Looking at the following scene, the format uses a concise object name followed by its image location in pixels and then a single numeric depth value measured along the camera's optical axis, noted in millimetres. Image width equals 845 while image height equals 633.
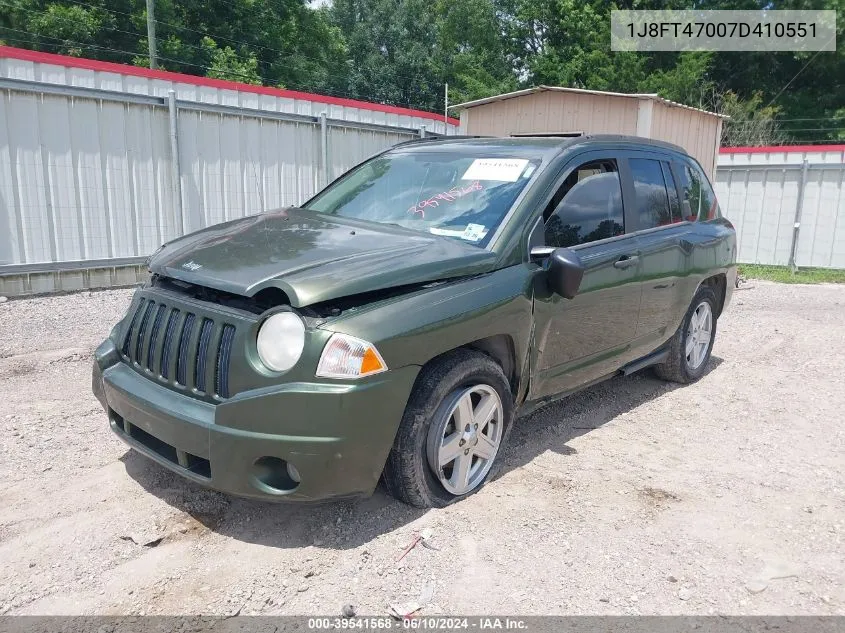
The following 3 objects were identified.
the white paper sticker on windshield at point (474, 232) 3527
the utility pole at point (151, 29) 24031
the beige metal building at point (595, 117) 9453
